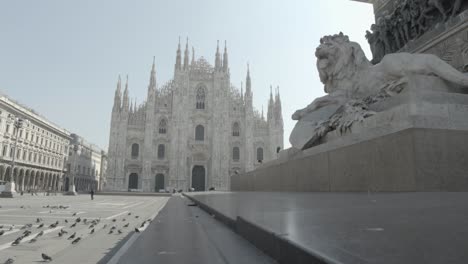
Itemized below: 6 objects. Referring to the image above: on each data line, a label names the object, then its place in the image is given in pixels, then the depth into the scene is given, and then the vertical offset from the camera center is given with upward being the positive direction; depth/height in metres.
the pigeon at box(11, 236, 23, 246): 5.97 -1.26
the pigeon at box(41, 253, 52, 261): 4.27 -1.11
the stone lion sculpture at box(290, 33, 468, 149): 10.99 +4.34
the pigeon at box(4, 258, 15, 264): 4.17 -1.15
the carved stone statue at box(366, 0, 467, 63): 16.22 +9.76
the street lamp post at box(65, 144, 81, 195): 72.35 -2.87
